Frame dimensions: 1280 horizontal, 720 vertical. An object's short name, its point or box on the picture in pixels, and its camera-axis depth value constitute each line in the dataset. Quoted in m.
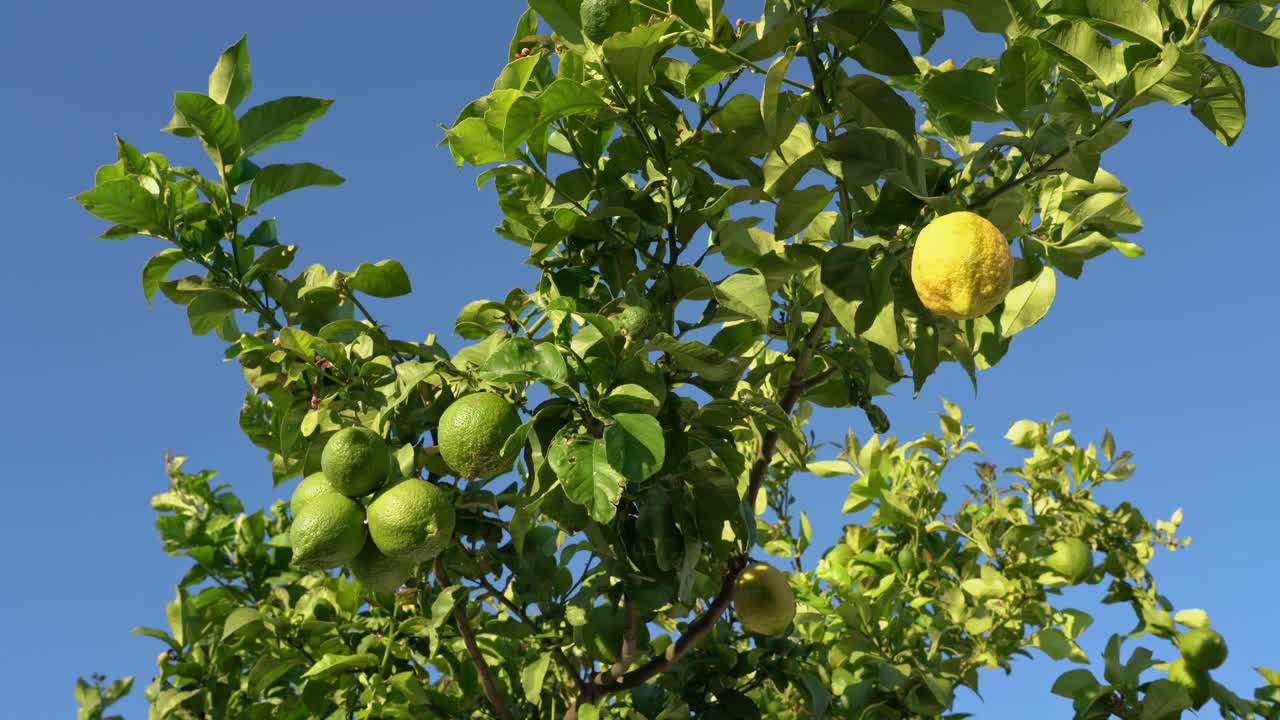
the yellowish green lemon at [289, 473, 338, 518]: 1.88
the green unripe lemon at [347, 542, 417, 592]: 1.87
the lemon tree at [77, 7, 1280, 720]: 1.73
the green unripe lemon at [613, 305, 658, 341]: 1.81
